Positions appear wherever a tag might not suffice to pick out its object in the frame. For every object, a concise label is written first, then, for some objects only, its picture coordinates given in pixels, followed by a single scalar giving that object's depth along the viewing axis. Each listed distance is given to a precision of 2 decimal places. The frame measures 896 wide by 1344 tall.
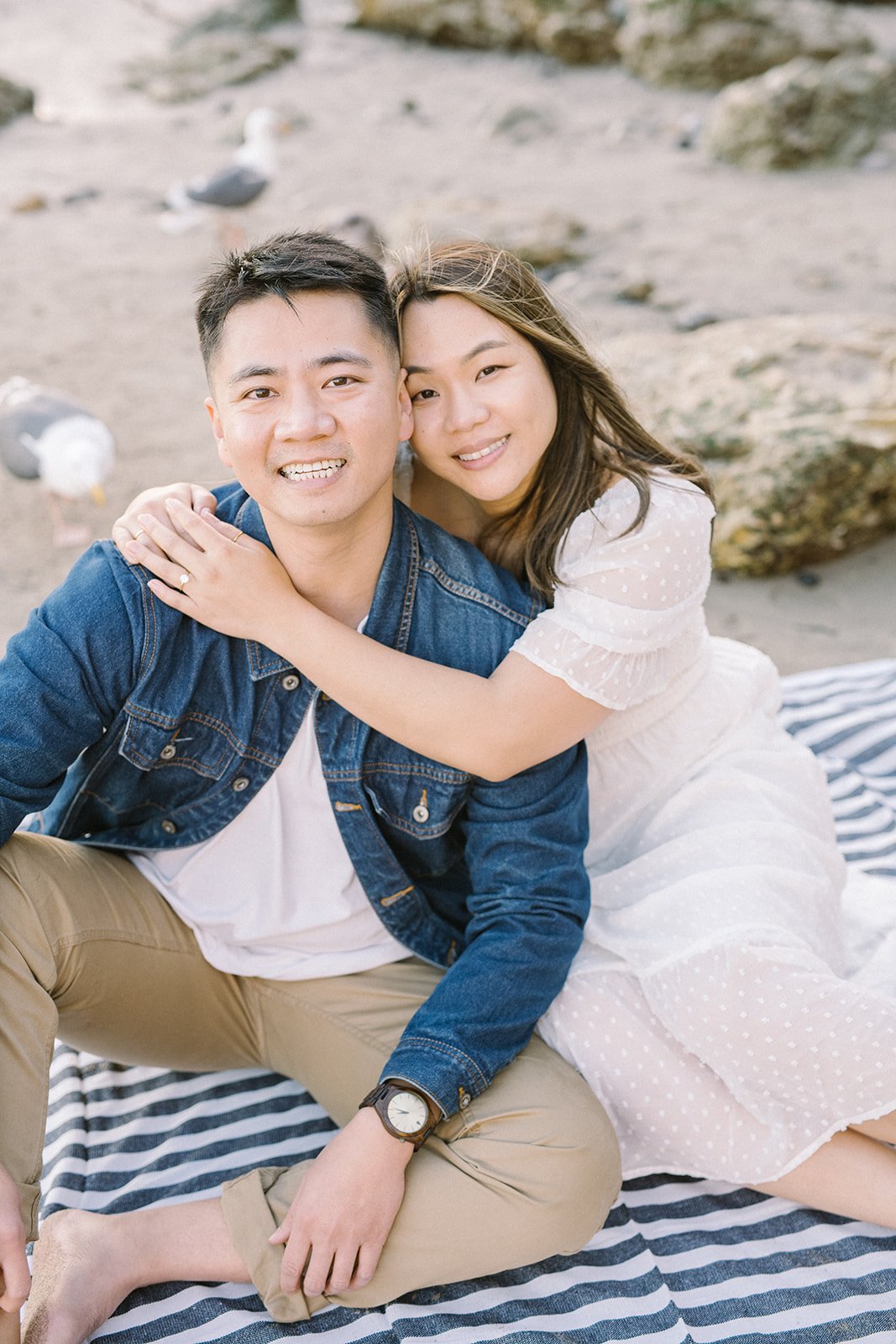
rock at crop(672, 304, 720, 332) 7.28
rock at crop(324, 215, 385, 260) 8.41
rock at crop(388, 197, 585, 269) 8.14
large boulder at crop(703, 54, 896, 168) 10.30
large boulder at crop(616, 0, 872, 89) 12.13
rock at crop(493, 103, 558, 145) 11.59
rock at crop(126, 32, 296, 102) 13.46
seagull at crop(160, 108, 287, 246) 8.54
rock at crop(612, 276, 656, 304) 7.73
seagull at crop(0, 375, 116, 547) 5.11
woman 2.24
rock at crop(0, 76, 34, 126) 12.09
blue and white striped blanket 2.19
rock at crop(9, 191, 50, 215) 9.60
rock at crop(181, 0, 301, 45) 15.47
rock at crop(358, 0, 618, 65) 13.80
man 2.12
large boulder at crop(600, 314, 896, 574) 4.77
